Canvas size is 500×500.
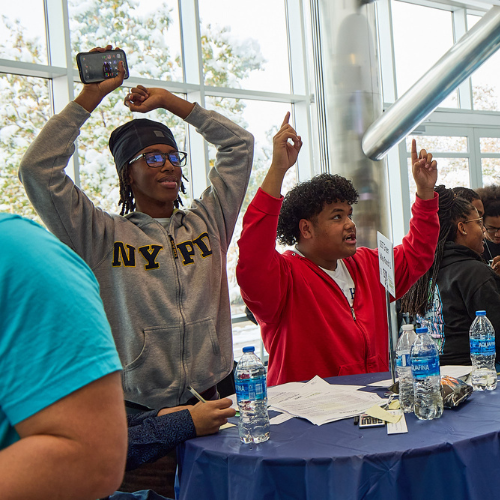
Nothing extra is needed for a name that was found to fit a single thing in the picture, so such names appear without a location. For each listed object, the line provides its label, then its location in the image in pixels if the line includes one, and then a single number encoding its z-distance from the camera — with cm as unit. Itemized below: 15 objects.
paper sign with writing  176
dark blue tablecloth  117
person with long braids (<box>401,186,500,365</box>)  247
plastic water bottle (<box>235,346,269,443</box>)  138
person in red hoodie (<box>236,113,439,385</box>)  200
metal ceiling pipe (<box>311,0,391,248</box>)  452
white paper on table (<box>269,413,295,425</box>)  149
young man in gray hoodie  182
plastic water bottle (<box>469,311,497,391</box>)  166
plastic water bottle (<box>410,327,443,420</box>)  141
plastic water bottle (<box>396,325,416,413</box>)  148
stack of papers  149
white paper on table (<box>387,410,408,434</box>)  130
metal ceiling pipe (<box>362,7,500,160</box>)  301
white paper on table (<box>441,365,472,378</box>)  179
